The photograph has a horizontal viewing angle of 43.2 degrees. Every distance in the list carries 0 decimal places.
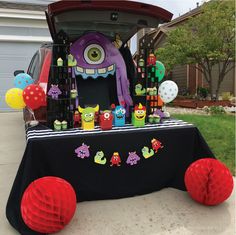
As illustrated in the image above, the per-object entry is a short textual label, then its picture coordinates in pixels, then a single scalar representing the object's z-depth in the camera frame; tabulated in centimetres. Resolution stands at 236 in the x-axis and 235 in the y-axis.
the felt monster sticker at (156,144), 295
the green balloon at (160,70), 347
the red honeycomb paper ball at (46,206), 230
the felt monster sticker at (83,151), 270
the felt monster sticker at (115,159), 284
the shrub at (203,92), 1270
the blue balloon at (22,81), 393
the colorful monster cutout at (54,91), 292
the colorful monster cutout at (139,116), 307
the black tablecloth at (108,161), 253
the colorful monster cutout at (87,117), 291
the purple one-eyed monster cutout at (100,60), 334
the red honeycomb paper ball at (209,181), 279
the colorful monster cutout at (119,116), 311
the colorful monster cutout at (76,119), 305
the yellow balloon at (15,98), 332
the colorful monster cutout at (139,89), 324
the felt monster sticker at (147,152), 294
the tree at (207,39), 1049
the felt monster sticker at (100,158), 278
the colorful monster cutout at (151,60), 323
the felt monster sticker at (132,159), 290
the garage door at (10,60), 998
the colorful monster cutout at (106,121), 291
